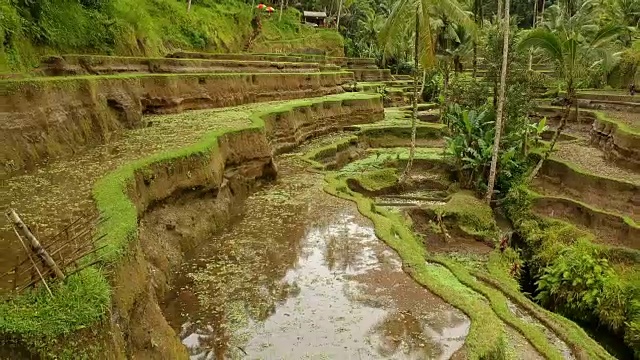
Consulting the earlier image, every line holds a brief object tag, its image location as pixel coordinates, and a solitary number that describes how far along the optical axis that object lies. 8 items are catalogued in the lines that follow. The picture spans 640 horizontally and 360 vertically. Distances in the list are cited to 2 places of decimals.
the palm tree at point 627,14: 38.09
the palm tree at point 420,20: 15.34
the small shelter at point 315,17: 58.40
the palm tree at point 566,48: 15.73
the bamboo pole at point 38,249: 4.93
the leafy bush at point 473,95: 22.44
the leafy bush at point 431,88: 37.00
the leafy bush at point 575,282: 11.98
